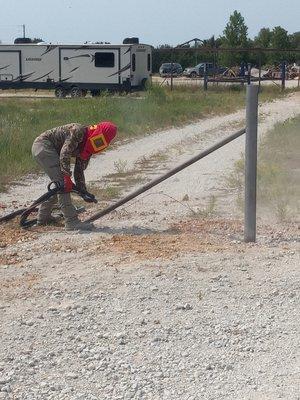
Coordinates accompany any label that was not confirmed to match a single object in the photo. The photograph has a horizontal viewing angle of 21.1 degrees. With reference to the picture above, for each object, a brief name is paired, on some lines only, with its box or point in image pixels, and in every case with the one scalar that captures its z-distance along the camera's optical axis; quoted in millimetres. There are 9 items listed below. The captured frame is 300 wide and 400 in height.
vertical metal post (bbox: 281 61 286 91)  41031
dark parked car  60519
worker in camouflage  7754
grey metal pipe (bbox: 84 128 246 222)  7488
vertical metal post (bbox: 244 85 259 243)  6941
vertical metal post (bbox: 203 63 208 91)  40250
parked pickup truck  55744
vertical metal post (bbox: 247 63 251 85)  39562
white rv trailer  39688
